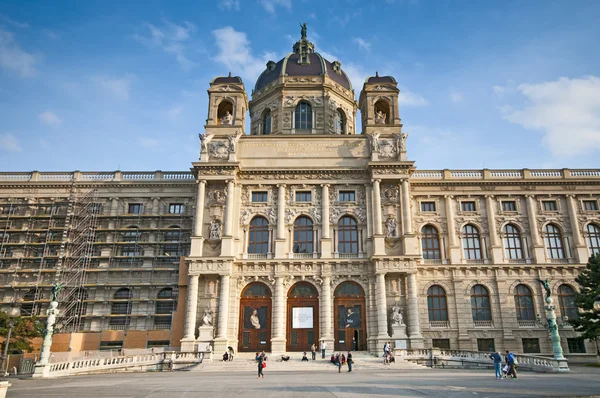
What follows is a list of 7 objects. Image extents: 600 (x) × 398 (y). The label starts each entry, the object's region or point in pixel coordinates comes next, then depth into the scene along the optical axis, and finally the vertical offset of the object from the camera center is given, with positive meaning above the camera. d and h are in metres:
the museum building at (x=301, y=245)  39.25 +8.03
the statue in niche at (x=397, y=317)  37.78 +1.86
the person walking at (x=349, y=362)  29.21 -1.21
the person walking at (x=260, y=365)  24.93 -1.21
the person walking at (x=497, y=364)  24.25 -1.02
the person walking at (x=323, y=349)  34.80 -0.53
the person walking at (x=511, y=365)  24.61 -1.07
